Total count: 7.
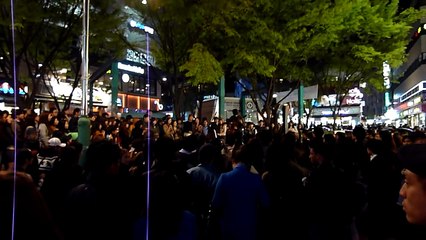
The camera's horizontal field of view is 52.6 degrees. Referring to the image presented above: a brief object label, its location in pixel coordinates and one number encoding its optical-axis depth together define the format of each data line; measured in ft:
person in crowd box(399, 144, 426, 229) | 6.02
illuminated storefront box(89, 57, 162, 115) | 121.19
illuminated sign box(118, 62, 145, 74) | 121.29
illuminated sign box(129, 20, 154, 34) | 68.66
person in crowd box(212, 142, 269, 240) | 15.28
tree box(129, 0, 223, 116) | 52.54
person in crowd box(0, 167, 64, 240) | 6.11
